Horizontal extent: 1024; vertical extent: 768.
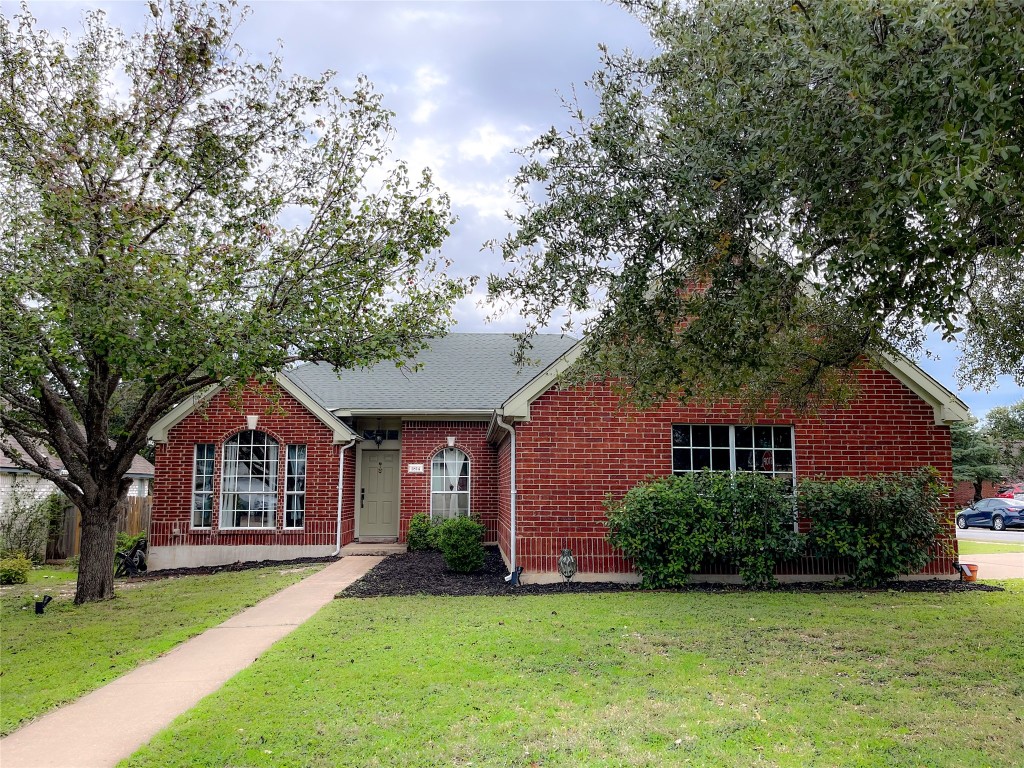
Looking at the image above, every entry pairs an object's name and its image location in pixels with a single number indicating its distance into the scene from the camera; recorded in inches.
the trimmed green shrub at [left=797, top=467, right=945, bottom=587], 418.0
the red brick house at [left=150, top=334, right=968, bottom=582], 441.7
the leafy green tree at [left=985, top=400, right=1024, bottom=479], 1601.9
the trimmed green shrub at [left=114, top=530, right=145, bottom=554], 621.6
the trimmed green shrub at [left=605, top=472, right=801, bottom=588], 414.6
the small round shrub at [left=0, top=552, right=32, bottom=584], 556.4
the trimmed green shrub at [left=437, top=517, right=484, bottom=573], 485.4
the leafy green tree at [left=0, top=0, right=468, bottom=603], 339.3
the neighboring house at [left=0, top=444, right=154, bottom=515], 680.4
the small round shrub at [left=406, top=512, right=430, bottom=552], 618.0
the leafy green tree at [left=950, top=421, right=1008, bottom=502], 1478.8
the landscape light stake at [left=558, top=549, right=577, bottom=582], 429.1
